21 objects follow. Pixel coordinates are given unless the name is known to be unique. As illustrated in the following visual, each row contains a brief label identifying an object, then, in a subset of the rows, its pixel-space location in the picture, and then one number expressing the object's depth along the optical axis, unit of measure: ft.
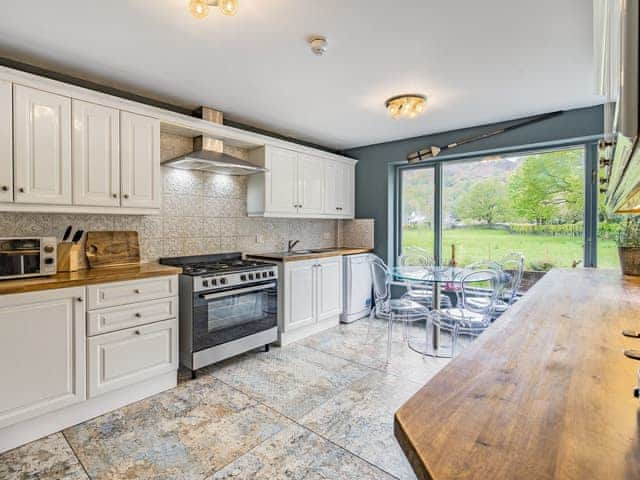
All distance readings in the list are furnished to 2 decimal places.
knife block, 8.39
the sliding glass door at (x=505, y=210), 11.88
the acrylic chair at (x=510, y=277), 11.13
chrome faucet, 14.32
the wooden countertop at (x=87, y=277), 6.70
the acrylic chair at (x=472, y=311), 9.76
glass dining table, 10.20
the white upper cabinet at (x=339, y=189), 15.23
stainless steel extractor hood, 10.09
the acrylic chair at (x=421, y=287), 12.88
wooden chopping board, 9.26
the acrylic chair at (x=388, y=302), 11.43
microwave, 7.12
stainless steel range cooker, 9.43
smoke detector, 7.07
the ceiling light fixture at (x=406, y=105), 9.99
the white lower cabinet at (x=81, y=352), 6.64
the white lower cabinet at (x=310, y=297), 12.25
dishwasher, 14.78
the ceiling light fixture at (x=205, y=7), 5.64
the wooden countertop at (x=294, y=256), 12.21
